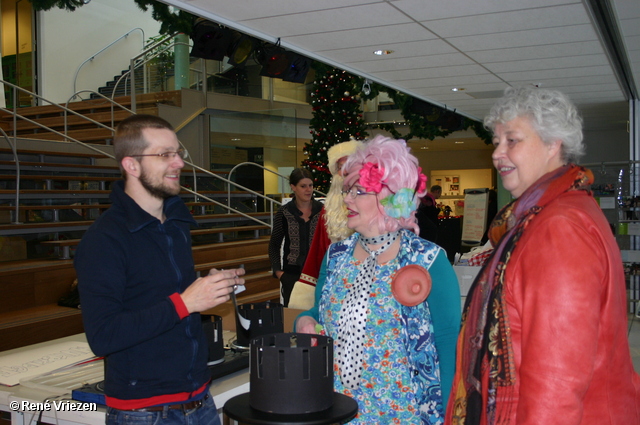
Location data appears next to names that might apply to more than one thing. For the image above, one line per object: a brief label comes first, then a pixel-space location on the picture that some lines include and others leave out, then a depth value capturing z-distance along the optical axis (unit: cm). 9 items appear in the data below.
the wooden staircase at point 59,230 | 491
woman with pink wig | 174
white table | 189
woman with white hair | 122
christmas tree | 907
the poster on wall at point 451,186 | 1748
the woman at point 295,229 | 458
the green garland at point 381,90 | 535
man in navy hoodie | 157
